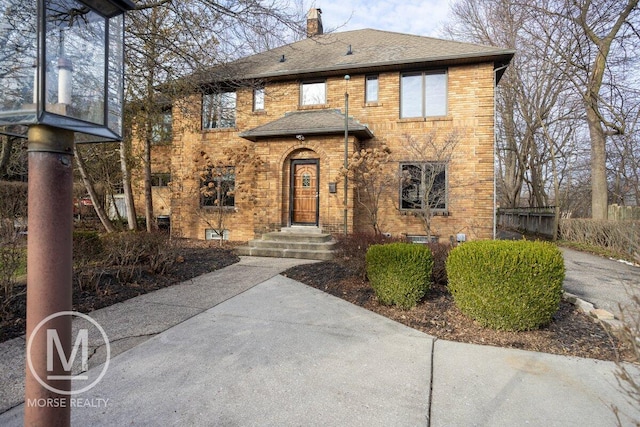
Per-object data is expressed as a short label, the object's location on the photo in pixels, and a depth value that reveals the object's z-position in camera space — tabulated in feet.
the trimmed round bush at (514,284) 12.65
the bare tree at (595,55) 41.88
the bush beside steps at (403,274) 15.69
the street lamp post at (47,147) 4.53
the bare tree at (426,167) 33.99
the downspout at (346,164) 33.53
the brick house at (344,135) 35.65
